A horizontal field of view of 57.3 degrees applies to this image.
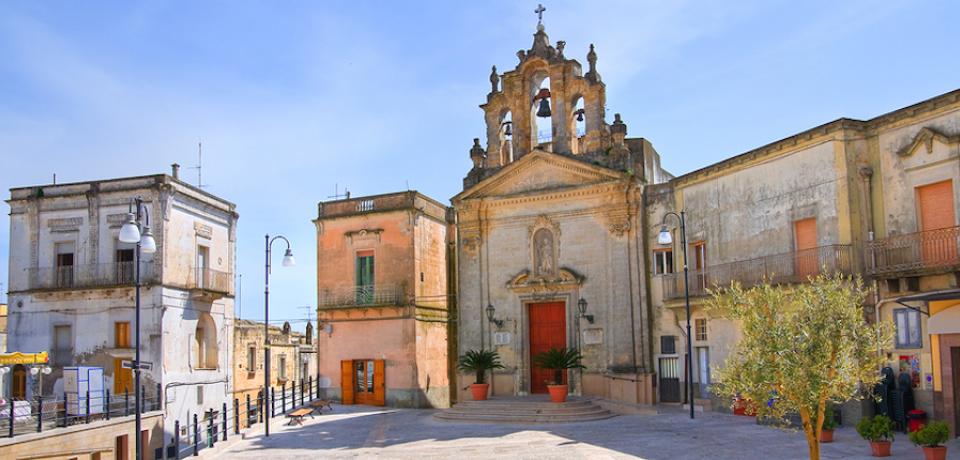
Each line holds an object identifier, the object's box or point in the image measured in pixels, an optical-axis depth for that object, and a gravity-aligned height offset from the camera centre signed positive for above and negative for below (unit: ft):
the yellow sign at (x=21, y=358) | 83.51 -2.72
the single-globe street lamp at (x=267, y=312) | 72.43 +1.03
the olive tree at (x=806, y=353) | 41.06 -1.82
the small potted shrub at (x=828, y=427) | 60.44 -7.77
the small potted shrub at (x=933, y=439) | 48.88 -7.07
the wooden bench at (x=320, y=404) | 94.62 -8.72
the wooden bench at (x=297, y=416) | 83.09 -8.69
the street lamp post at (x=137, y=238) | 52.24 +5.35
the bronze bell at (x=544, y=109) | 100.58 +23.89
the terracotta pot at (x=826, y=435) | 60.59 -8.35
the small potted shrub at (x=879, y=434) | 53.11 -7.33
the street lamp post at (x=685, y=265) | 72.54 +4.48
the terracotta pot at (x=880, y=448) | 53.26 -8.20
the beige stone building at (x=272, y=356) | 137.59 -5.59
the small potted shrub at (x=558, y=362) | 84.64 -4.33
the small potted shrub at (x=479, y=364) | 93.09 -4.62
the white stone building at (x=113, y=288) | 98.07 +4.48
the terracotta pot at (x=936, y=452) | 48.96 -7.82
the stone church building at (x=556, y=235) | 92.48 +9.29
